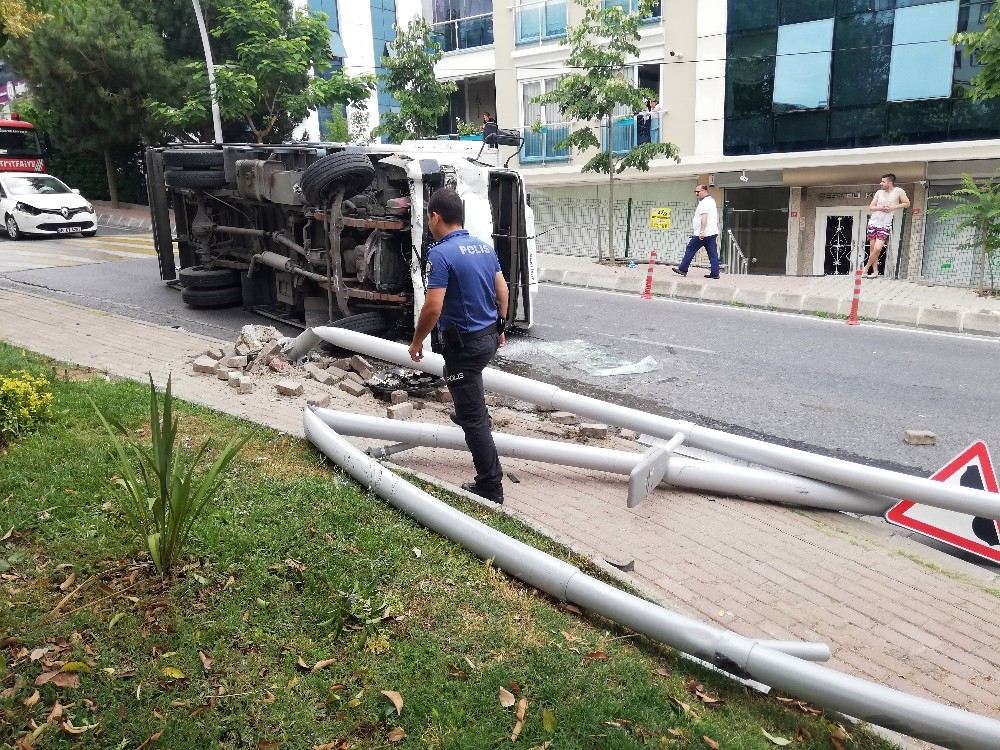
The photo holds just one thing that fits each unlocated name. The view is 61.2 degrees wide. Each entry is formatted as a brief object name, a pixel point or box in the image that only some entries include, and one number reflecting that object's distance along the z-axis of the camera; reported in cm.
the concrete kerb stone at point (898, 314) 1232
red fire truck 2692
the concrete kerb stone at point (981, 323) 1166
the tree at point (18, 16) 646
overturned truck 843
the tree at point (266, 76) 2164
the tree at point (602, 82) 1673
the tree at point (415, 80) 2270
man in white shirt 1580
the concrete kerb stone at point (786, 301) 1340
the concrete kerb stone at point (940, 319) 1192
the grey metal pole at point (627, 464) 525
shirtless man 1571
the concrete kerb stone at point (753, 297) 1378
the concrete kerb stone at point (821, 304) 1302
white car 2011
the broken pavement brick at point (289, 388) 698
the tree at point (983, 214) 1326
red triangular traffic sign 474
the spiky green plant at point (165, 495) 366
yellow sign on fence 1862
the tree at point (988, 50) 1173
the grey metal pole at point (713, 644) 300
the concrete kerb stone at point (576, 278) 1581
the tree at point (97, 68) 2391
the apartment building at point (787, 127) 1803
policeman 482
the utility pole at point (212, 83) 2113
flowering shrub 505
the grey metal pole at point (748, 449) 462
